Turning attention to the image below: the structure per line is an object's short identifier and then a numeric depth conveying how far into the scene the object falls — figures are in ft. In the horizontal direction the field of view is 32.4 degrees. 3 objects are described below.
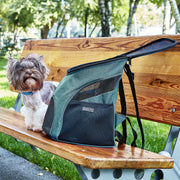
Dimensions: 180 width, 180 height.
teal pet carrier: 6.42
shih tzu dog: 7.80
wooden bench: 5.82
